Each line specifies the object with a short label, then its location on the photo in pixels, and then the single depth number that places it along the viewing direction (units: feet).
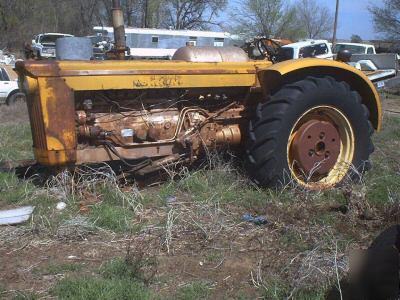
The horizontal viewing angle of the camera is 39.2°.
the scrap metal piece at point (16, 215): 15.46
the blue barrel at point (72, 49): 19.20
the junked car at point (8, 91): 57.11
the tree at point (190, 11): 159.94
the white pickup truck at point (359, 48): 82.74
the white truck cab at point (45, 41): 107.72
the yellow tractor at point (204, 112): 16.62
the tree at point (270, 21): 155.12
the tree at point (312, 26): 173.99
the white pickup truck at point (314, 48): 61.62
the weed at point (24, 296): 11.09
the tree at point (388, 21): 103.00
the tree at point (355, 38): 189.57
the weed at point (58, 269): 12.42
